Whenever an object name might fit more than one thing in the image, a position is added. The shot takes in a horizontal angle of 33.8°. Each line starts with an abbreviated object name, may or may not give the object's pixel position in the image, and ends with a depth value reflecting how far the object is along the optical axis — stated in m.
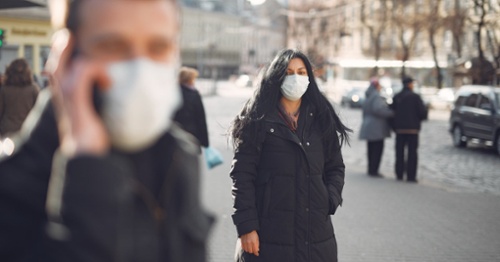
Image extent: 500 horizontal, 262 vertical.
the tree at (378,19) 52.93
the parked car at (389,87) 44.09
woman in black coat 4.36
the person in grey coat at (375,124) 15.73
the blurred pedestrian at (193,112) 10.89
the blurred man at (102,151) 1.44
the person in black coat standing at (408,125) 15.33
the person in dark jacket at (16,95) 9.98
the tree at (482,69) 27.67
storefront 33.69
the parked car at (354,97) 48.81
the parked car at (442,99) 52.31
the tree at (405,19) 51.12
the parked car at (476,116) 20.95
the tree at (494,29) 27.76
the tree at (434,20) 43.50
